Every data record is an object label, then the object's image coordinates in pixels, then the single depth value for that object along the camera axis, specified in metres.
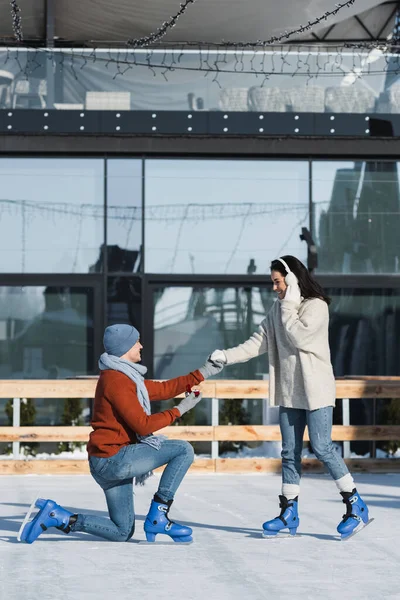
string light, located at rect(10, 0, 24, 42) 14.99
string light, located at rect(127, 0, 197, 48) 15.31
